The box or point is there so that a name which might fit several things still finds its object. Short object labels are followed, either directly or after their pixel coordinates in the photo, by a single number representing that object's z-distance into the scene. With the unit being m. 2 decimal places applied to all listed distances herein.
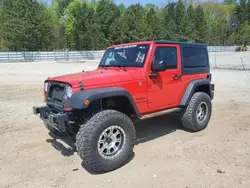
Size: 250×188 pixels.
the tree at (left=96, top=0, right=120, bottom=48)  42.54
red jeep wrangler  2.92
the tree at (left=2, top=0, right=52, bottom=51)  33.34
